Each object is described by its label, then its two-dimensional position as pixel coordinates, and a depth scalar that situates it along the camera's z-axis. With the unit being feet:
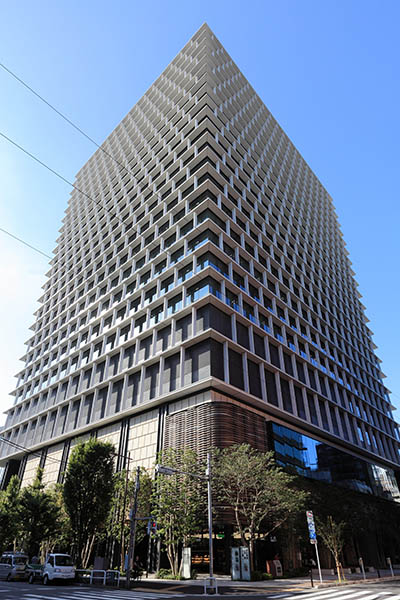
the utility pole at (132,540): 67.62
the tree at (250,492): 87.40
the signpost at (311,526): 68.14
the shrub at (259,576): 81.07
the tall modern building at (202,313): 124.36
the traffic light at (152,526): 93.32
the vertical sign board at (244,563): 79.83
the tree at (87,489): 88.79
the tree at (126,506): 101.09
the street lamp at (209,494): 60.08
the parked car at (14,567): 85.66
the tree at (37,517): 107.60
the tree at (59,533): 111.65
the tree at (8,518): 129.59
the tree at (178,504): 88.12
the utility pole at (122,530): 92.47
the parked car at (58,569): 70.64
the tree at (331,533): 97.24
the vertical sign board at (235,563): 81.00
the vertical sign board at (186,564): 84.99
